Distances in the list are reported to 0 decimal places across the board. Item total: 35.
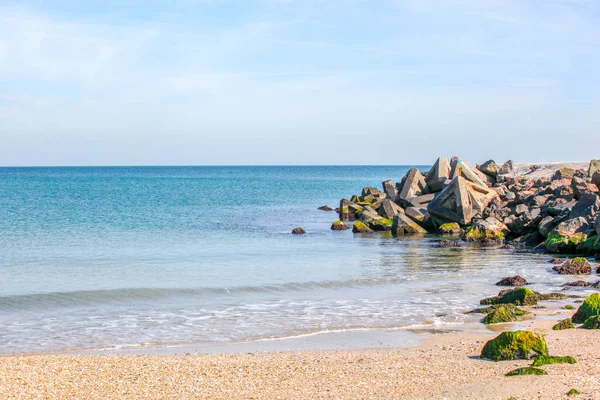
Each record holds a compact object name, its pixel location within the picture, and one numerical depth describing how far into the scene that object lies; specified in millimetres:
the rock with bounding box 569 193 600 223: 23672
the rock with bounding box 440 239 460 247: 26078
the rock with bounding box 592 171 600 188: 28686
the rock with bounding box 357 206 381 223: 32969
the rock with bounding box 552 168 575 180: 32844
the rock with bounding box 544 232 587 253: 22766
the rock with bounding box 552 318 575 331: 12024
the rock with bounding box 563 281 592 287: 16906
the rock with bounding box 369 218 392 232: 32281
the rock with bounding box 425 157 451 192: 33781
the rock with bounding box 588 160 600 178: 30719
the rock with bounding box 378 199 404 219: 33812
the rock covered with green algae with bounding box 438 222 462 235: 29609
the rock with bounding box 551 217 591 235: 23312
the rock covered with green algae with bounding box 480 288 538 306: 14680
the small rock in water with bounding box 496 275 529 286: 17203
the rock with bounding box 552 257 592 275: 18938
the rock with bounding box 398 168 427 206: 34853
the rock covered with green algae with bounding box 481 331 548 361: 9906
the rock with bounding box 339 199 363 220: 40309
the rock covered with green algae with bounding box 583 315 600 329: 11875
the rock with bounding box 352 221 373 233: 31623
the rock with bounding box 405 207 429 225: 31317
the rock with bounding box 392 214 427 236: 30531
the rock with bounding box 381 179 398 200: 38375
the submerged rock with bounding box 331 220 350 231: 33438
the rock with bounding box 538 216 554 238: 24984
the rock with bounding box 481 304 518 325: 13078
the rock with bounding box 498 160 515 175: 45997
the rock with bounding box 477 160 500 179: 40875
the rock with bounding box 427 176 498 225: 29188
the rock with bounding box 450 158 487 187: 33344
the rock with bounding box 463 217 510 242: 27016
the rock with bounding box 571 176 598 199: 26969
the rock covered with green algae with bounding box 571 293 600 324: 12445
